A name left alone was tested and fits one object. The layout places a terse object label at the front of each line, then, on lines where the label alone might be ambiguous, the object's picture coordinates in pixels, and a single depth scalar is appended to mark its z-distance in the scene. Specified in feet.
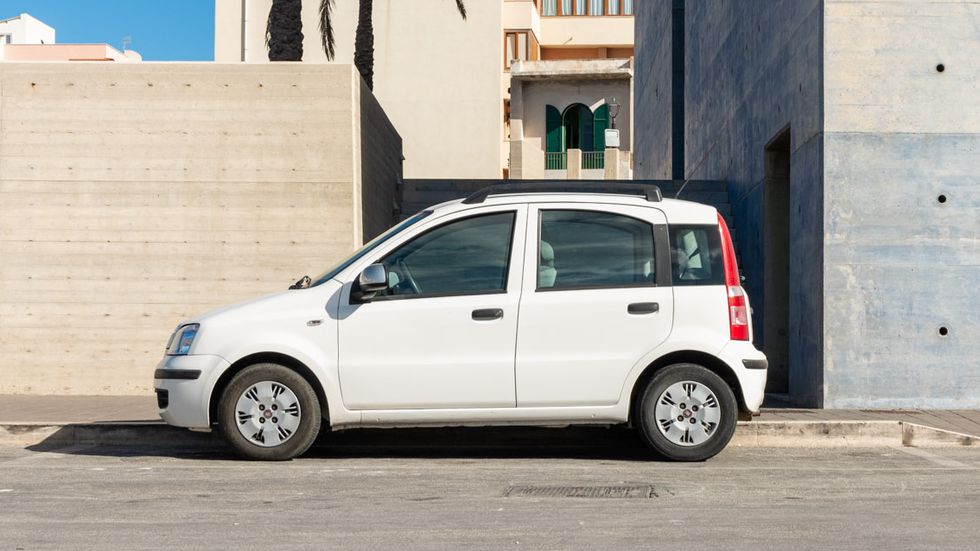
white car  28.45
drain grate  23.98
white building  195.31
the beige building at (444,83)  158.81
